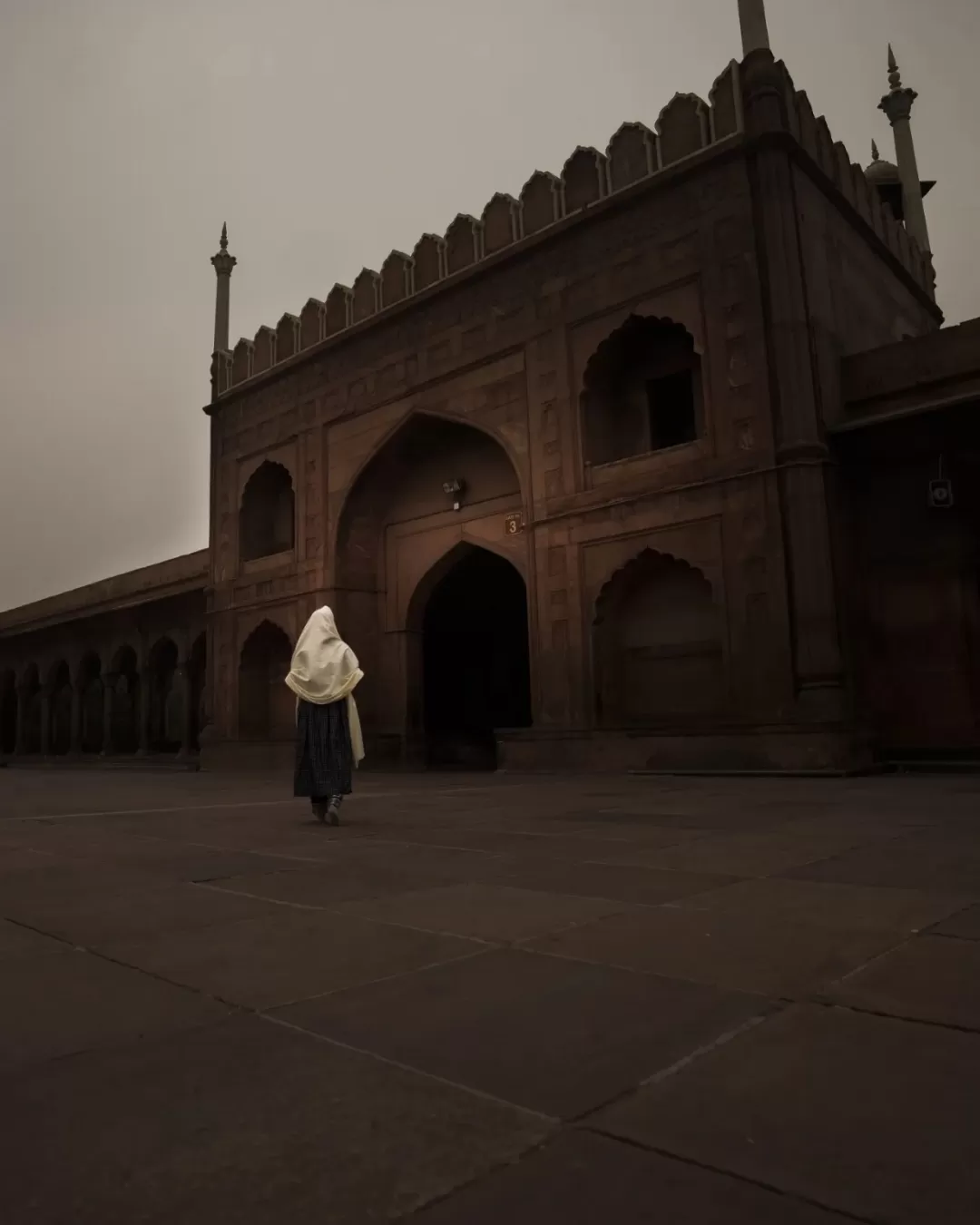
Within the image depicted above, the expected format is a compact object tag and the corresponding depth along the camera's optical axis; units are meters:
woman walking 5.02
